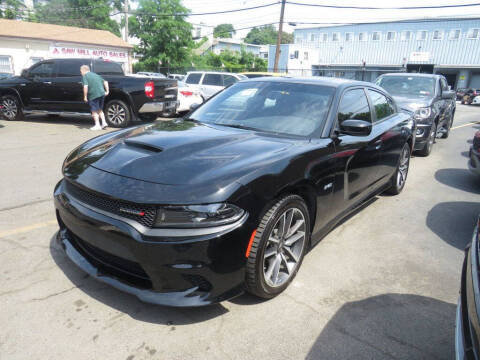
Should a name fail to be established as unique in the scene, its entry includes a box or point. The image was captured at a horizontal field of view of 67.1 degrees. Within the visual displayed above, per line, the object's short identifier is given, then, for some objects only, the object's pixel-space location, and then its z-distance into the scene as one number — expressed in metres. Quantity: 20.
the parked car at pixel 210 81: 14.50
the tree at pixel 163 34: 38.22
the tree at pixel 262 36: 118.00
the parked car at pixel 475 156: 5.35
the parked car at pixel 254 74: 17.30
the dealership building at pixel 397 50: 43.25
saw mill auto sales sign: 28.68
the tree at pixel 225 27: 92.18
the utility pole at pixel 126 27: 28.65
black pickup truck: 9.99
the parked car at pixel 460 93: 36.60
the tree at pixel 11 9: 44.09
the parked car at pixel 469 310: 1.44
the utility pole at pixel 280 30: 25.30
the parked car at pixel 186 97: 12.27
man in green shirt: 9.10
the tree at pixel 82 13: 50.97
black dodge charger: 2.17
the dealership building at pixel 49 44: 27.31
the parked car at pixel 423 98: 7.88
